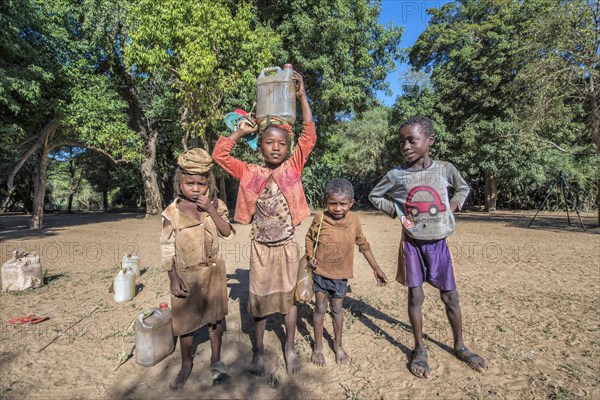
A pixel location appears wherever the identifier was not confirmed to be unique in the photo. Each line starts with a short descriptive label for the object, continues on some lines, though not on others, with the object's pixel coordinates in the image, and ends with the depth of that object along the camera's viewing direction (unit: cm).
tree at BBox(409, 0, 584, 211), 1545
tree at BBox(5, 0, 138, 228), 1062
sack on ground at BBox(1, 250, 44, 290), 485
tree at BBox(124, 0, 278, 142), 919
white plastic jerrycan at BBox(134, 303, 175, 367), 280
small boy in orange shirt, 287
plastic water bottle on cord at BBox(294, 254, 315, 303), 271
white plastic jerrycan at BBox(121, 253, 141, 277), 515
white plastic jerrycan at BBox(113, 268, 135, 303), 450
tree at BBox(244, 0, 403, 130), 1234
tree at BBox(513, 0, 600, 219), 941
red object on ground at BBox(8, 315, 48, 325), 374
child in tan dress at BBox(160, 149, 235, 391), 250
